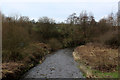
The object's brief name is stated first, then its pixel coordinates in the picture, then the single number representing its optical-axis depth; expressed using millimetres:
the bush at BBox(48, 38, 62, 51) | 20877
